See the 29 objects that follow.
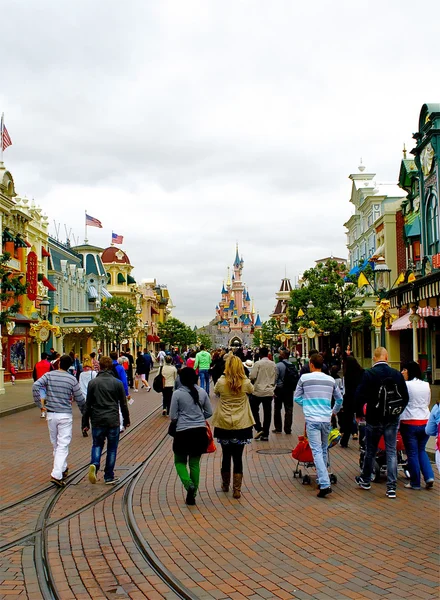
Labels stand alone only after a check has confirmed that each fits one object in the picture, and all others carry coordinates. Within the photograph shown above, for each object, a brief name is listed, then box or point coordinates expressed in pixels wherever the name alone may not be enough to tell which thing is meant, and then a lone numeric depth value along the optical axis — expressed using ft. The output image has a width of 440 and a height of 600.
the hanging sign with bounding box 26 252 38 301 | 113.16
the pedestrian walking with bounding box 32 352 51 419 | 56.39
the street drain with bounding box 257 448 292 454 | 37.01
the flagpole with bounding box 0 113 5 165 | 94.27
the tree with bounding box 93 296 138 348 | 162.80
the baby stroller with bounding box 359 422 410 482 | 29.14
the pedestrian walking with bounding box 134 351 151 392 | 89.71
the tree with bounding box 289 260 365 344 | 102.22
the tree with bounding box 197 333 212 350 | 508.12
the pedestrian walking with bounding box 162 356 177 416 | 54.80
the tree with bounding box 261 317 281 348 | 264.78
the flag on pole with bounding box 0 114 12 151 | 93.71
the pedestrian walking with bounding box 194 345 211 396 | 71.36
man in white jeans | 28.73
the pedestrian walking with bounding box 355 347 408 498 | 25.93
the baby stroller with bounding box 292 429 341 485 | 28.32
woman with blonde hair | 26.35
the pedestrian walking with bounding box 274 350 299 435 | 43.27
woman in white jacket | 27.20
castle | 586.86
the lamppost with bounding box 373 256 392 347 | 58.03
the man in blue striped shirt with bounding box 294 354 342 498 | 26.09
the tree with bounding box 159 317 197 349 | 321.32
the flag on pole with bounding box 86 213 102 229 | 188.83
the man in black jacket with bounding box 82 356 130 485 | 28.53
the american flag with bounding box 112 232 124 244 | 243.42
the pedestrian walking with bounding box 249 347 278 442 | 40.63
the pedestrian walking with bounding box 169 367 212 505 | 25.14
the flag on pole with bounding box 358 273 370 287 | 67.82
